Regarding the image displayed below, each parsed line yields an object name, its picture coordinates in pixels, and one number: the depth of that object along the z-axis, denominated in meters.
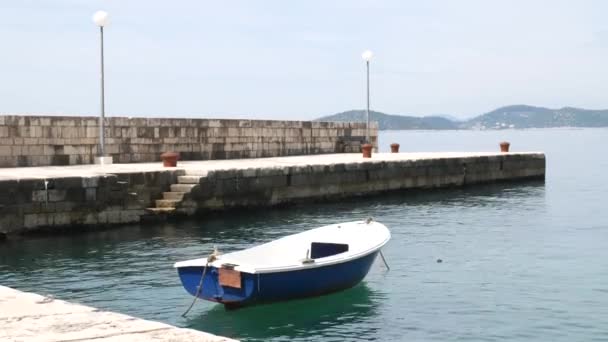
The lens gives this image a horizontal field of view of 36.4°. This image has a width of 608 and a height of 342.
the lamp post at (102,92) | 25.58
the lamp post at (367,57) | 37.12
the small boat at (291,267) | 11.87
